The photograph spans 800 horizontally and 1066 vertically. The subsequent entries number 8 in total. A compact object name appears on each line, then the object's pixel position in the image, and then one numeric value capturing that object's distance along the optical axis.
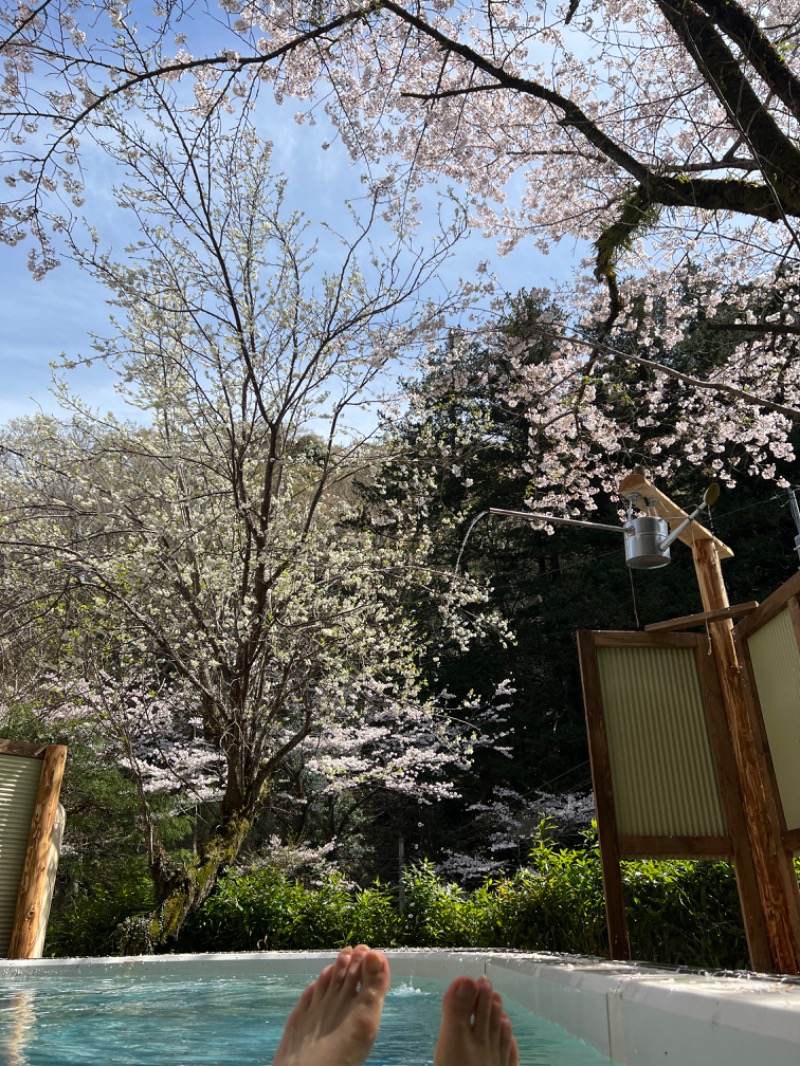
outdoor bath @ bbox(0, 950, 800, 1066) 1.02
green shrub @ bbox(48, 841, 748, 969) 3.51
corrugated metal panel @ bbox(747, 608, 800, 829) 2.50
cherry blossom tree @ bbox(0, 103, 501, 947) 5.03
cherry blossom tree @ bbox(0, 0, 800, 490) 3.02
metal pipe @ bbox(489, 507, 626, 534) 3.52
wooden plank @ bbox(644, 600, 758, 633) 2.85
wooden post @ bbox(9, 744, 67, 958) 4.54
